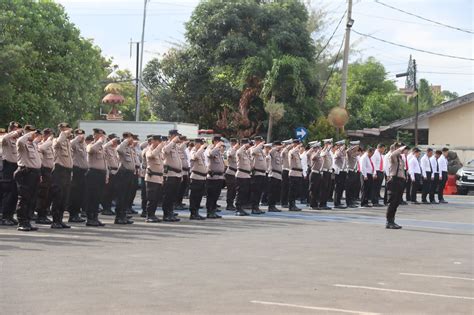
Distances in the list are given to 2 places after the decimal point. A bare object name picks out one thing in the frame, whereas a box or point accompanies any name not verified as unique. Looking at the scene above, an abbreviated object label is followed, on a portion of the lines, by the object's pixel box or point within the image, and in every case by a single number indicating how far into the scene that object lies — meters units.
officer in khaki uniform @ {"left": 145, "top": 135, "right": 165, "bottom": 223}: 18.89
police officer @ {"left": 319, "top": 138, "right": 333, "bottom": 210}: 25.16
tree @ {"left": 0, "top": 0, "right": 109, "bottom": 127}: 34.75
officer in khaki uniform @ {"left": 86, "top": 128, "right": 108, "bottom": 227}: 17.99
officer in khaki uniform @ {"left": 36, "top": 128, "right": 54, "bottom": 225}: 17.08
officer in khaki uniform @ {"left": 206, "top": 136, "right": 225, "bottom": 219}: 21.11
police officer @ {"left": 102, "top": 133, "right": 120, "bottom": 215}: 18.86
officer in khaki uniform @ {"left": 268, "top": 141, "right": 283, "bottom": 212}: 23.97
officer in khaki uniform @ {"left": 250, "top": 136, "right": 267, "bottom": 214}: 22.75
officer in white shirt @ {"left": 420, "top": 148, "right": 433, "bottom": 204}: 30.88
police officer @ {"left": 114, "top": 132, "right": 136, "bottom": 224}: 18.27
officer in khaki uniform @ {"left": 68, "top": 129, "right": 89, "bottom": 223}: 18.00
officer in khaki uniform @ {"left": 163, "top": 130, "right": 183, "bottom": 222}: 19.31
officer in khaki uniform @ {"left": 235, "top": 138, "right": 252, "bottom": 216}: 22.36
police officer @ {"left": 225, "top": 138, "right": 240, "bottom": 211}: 23.34
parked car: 37.31
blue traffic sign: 35.91
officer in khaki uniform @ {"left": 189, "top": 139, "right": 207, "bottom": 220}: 20.17
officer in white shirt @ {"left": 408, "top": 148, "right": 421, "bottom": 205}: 30.28
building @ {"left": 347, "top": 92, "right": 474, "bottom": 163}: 48.25
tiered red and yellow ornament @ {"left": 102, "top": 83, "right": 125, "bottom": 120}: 55.29
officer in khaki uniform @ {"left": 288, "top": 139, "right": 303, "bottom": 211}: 24.42
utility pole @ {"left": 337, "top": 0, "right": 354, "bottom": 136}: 38.72
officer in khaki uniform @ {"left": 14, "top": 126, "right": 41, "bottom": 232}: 15.81
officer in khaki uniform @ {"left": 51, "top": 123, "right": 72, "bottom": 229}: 16.98
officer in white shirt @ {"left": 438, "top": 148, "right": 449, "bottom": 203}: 31.42
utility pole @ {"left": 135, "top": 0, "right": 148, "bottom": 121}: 53.00
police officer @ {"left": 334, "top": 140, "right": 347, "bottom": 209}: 26.44
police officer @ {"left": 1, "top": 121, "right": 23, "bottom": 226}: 17.11
